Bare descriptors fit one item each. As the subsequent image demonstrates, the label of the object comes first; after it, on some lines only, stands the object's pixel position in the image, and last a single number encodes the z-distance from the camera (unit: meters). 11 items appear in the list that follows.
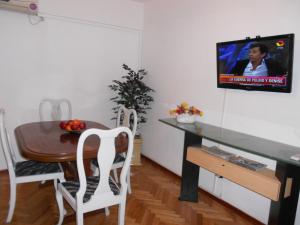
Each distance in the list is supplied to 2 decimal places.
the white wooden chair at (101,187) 1.67
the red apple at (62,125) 2.43
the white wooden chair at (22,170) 2.06
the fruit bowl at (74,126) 2.32
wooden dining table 1.77
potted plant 3.63
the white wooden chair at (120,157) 2.55
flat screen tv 1.97
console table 1.79
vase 2.76
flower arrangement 2.73
